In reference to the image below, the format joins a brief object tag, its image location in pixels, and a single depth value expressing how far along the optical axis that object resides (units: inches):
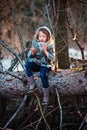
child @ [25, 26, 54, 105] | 161.8
